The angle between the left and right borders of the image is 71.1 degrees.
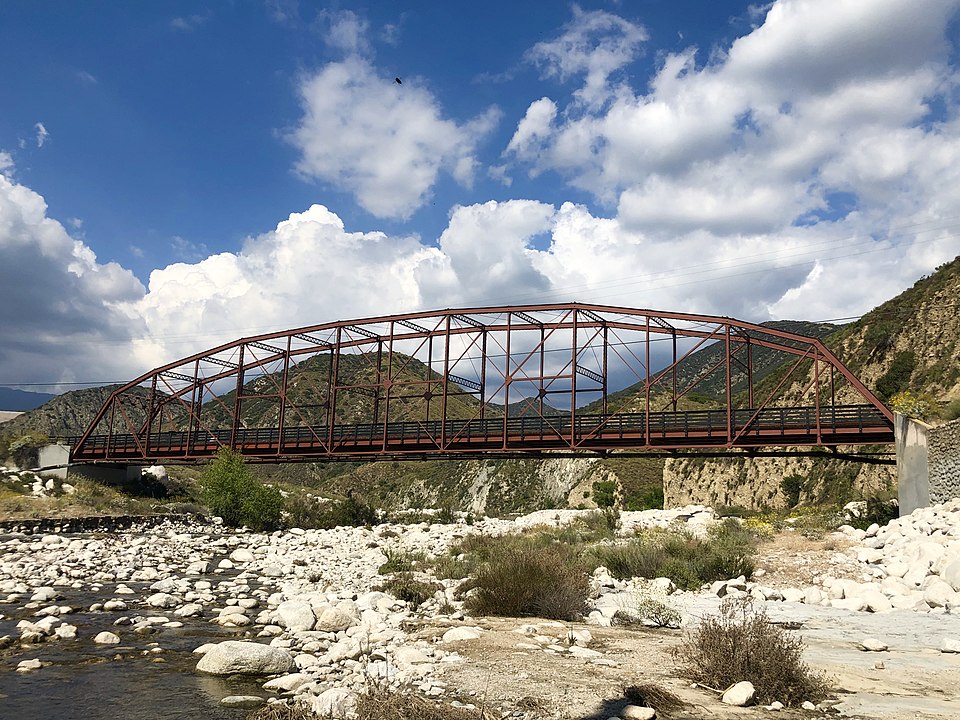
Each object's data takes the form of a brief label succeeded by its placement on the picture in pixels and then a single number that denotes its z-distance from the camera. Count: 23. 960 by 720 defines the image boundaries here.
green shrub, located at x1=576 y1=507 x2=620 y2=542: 28.83
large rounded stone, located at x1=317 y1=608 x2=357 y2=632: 13.42
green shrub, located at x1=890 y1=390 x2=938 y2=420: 29.78
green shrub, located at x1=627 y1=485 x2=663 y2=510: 61.91
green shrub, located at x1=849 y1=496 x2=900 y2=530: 27.62
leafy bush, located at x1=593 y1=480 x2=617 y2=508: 69.88
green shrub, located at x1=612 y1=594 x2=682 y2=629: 13.06
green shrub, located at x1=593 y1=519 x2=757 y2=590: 17.62
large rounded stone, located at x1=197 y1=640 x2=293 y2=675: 10.16
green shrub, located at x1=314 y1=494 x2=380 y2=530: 45.69
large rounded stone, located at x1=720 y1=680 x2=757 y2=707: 7.70
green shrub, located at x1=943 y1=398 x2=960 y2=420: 27.64
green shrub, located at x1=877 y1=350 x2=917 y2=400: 51.25
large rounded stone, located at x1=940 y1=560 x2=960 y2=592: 13.62
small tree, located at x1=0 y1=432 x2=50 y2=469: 51.47
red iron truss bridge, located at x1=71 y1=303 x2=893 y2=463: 38.38
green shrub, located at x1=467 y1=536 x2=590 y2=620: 13.89
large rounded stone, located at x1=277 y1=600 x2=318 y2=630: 13.53
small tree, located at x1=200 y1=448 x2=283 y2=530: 41.78
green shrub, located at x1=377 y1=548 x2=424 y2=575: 22.75
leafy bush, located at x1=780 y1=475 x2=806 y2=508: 51.31
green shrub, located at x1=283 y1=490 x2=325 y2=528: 45.50
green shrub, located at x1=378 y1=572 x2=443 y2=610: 16.77
